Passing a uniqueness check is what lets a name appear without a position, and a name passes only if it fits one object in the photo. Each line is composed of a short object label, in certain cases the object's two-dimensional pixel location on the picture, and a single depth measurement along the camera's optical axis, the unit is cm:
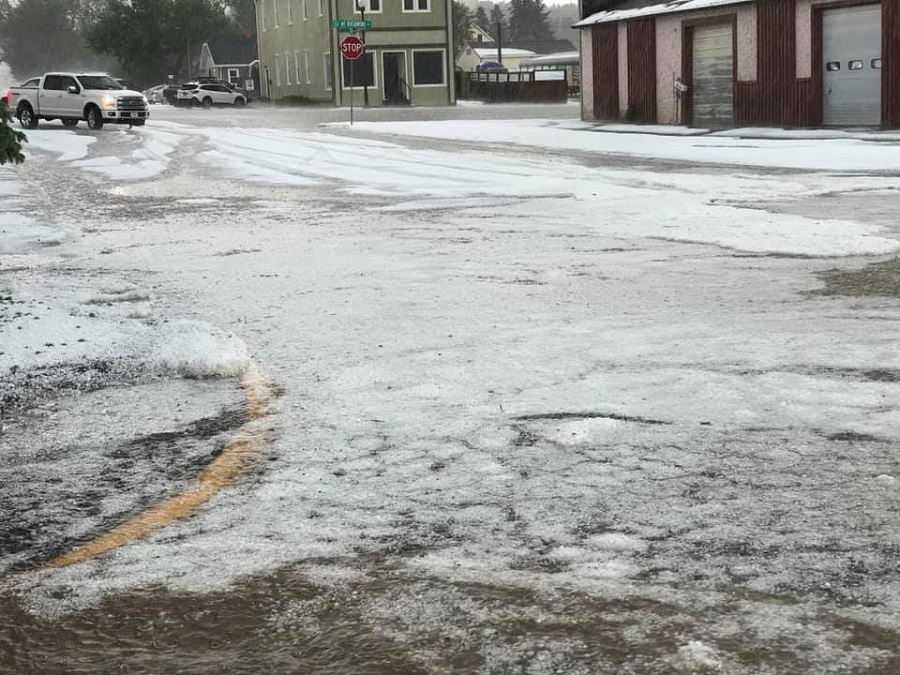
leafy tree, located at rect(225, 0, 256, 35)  14925
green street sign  4497
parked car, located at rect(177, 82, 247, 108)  7181
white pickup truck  3684
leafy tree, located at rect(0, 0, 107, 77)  15500
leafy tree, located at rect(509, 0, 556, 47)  17488
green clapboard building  6259
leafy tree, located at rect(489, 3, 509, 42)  17954
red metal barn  2745
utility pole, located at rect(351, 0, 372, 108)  5746
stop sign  4092
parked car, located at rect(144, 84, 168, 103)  8542
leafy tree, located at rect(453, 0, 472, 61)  12731
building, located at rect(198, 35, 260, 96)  10419
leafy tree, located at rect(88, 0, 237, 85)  9706
